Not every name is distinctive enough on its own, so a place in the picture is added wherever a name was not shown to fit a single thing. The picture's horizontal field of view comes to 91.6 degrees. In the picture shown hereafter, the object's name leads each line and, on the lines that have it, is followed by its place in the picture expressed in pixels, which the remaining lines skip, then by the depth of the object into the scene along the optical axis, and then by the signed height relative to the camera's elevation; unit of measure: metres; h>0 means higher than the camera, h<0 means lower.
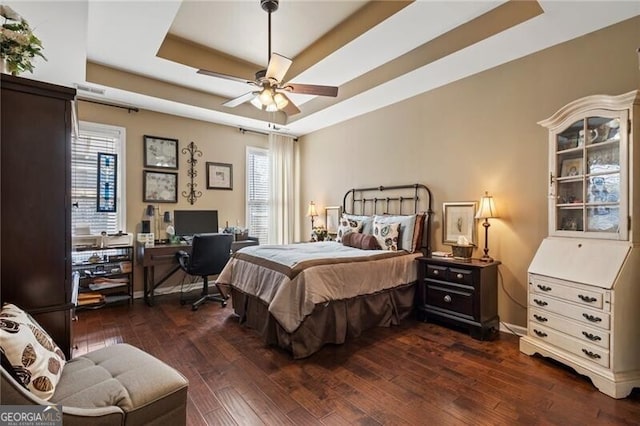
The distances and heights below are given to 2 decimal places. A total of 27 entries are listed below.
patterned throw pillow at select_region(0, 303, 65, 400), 1.18 -0.57
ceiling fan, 2.61 +1.11
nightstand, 2.98 -0.81
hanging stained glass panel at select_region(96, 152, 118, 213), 4.19 +0.41
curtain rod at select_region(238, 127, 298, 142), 5.45 +1.47
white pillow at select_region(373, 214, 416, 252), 3.75 -0.20
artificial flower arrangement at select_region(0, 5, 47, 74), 1.53 +0.85
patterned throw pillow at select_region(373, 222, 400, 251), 3.74 -0.26
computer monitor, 4.67 -0.15
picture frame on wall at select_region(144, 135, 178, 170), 4.53 +0.89
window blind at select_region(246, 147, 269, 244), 5.60 +0.37
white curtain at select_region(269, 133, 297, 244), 5.75 +0.45
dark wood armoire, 1.46 +0.05
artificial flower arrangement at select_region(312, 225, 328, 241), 4.95 -0.33
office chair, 3.88 -0.58
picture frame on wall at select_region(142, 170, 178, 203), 4.52 +0.38
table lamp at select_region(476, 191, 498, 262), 3.15 +0.03
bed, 2.64 -0.68
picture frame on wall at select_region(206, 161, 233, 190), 5.10 +0.62
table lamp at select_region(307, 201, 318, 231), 5.47 +0.04
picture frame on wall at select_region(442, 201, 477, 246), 3.44 -0.08
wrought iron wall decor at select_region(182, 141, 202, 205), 4.89 +0.61
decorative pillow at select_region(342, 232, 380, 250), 3.80 -0.34
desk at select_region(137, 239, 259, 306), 4.02 -0.67
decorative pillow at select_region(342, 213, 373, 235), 4.20 -0.11
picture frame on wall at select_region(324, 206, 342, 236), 5.23 -0.07
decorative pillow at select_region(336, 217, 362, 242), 4.29 -0.18
